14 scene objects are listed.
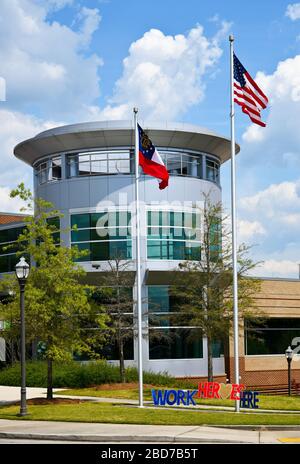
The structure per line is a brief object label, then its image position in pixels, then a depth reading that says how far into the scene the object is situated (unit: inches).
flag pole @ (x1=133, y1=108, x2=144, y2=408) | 1065.5
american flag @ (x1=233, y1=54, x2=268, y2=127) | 1025.5
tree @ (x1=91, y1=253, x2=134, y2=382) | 1519.7
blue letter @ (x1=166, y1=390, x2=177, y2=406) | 1058.7
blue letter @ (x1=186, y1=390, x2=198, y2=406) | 1051.2
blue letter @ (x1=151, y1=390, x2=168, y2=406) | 1053.8
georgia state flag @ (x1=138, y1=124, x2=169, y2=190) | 1071.6
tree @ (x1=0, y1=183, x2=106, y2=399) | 1142.3
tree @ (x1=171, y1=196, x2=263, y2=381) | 1418.6
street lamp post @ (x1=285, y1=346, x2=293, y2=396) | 1578.5
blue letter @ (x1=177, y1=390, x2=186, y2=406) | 1059.3
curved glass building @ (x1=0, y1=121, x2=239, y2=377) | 1723.7
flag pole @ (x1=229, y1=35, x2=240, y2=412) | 1010.7
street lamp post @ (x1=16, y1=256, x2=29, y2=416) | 1005.7
